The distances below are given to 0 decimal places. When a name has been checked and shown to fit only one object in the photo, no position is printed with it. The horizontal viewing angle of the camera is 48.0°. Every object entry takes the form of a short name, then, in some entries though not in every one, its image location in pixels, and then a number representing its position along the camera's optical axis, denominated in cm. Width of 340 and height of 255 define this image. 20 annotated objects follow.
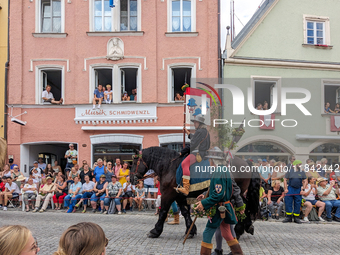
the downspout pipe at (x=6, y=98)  1748
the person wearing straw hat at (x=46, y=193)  1394
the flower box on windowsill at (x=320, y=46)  1781
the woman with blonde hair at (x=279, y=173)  1282
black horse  778
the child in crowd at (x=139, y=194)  1378
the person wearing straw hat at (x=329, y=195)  1229
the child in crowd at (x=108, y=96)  1731
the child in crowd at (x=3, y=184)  1466
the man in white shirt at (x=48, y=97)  1744
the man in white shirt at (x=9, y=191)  1440
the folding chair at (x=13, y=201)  1455
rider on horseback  753
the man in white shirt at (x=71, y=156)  1608
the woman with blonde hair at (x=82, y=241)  236
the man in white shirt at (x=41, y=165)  1649
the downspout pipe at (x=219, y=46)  1736
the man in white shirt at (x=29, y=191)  1403
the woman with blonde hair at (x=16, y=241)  212
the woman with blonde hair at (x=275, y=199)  1239
